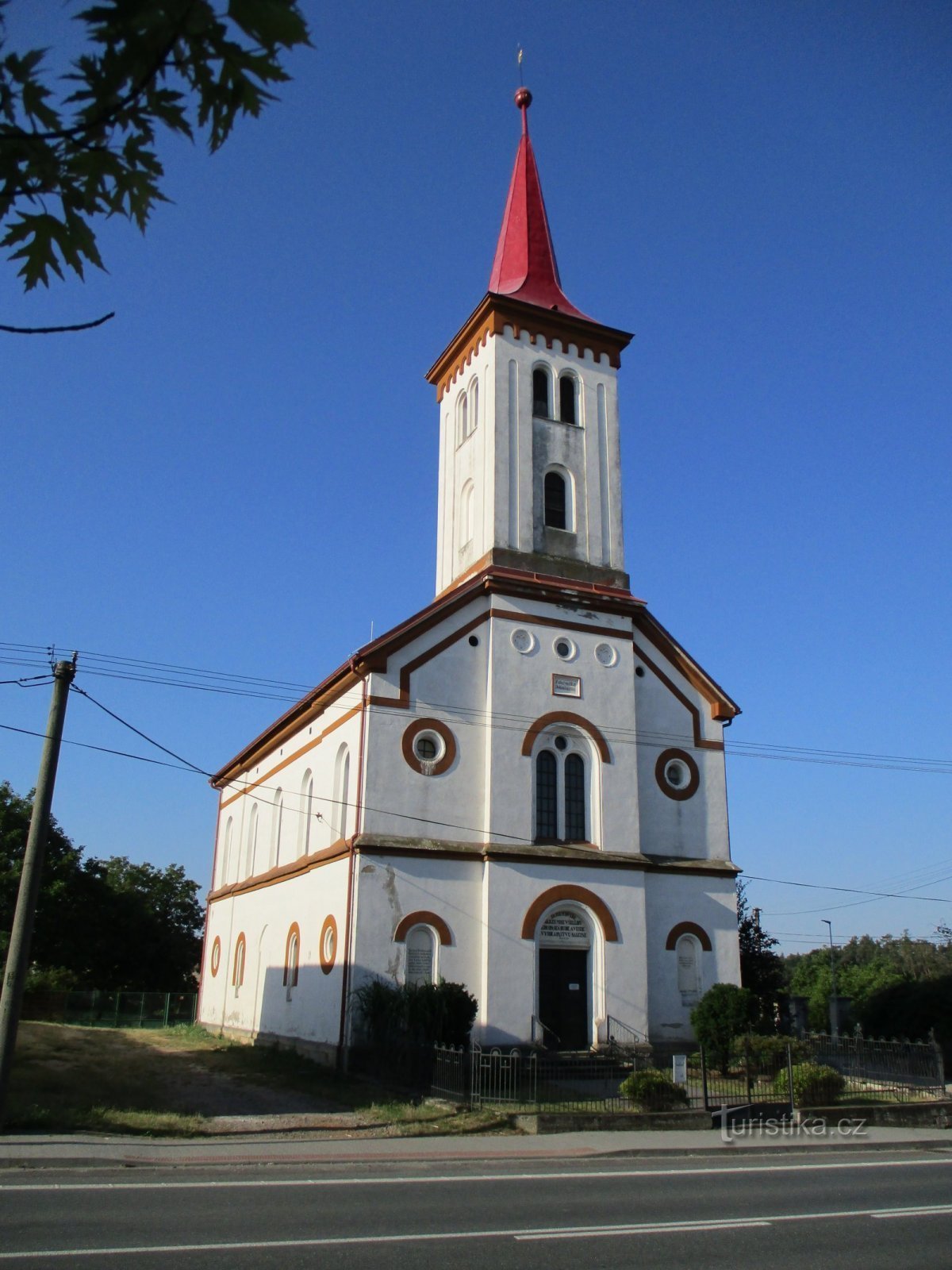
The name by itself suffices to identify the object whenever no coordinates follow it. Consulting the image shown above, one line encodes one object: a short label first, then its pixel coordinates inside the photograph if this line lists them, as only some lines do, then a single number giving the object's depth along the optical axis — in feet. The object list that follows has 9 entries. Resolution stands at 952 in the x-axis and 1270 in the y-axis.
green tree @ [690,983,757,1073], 74.13
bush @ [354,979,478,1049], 66.23
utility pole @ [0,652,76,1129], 47.73
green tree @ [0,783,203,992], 159.43
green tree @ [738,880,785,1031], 101.30
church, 75.77
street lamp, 105.40
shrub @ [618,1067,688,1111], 56.54
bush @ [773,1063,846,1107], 60.34
